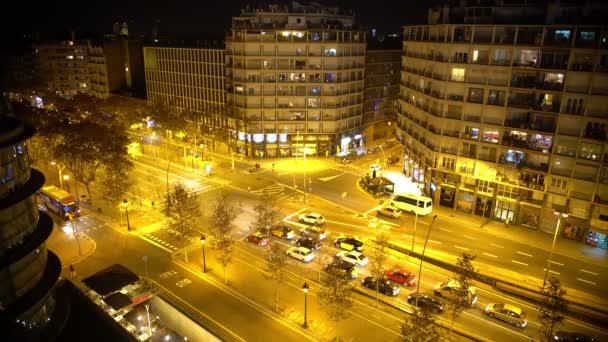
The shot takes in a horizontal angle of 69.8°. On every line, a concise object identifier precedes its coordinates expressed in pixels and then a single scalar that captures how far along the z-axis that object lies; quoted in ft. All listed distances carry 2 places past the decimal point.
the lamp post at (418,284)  145.54
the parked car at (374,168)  258.37
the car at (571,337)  123.13
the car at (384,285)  147.54
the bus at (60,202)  204.95
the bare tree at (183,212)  173.47
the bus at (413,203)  212.64
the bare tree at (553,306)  109.91
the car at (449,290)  139.91
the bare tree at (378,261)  141.33
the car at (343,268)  151.33
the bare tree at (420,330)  103.96
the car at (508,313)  133.39
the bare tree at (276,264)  140.24
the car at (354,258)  166.41
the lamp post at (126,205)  191.11
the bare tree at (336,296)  121.19
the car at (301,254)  169.07
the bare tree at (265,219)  178.50
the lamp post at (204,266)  160.38
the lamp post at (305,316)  130.52
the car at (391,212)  210.79
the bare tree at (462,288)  119.69
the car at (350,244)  177.09
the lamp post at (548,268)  152.98
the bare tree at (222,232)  153.48
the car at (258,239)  182.80
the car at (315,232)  189.98
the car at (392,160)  307.37
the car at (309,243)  177.99
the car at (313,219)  202.80
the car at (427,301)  137.37
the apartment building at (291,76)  293.84
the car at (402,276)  153.07
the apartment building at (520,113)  178.40
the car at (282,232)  189.78
